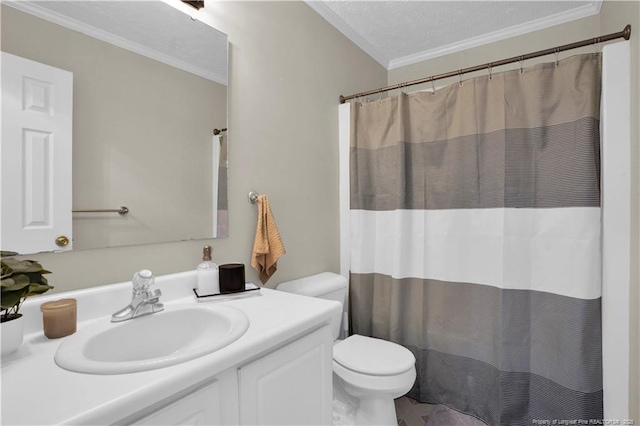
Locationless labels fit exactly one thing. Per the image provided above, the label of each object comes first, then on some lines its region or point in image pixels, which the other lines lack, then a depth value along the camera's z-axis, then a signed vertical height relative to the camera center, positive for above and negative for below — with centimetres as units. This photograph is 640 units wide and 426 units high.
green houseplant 74 -18
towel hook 157 +8
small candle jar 87 -28
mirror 102 +37
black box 129 -26
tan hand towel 154 -13
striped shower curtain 149 -13
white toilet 148 -73
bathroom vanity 59 -33
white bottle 127 -25
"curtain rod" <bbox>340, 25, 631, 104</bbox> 140 +75
